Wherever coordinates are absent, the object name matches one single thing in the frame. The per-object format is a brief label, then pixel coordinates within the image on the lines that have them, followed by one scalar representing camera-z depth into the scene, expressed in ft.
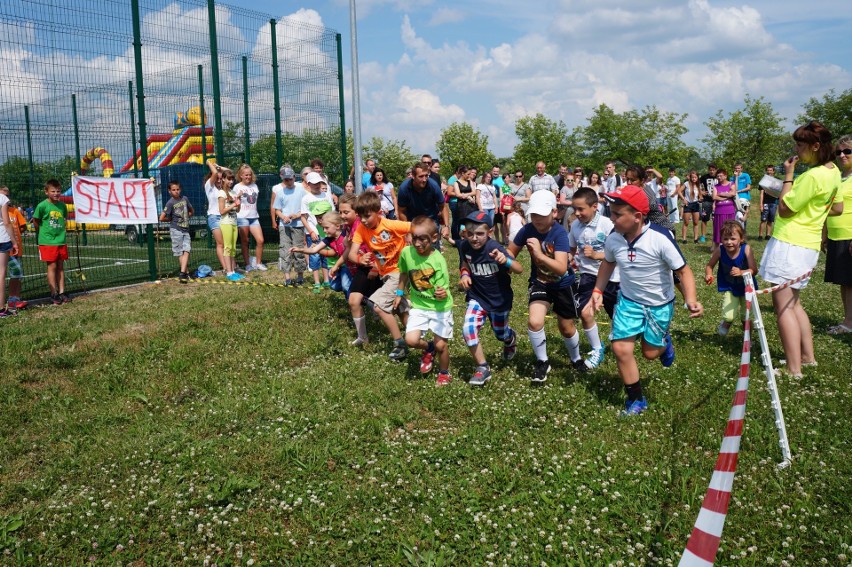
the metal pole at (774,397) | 15.19
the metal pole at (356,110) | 39.75
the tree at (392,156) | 253.24
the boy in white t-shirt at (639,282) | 17.48
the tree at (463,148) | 264.11
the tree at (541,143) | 242.58
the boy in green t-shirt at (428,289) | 20.90
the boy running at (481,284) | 20.68
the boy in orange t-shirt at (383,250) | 24.67
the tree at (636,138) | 228.43
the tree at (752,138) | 171.83
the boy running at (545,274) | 20.34
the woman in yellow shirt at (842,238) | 23.70
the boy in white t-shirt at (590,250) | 23.08
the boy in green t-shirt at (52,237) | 34.24
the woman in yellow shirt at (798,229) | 20.11
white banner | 36.42
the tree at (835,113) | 174.91
